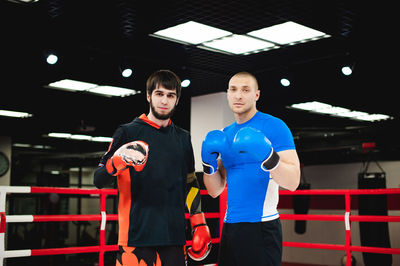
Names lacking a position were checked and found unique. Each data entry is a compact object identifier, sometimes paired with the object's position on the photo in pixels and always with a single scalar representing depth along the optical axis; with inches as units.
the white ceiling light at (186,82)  235.0
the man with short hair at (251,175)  76.3
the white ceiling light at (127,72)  216.4
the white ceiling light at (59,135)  441.7
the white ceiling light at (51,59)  193.5
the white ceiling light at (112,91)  265.0
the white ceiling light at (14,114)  340.5
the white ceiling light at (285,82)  237.1
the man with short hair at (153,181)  79.1
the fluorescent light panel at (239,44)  198.1
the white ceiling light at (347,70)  213.8
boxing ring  126.3
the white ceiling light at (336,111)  312.2
